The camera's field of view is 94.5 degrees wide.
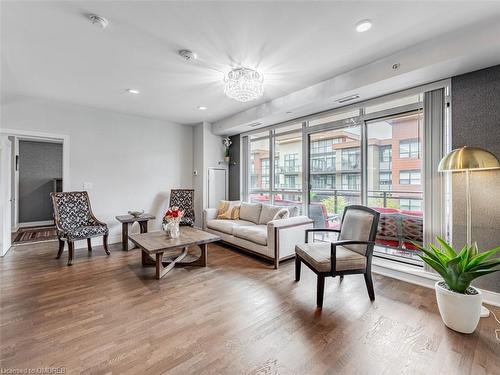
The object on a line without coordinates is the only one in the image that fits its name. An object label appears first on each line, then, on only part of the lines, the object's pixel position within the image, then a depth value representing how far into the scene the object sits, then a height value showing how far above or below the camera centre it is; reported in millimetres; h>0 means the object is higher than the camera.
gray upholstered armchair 2410 -716
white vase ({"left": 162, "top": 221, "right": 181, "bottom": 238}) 3388 -594
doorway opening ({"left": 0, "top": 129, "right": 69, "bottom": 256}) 5484 +60
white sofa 3520 -727
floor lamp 2217 +278
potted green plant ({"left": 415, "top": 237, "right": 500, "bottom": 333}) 1921 -865
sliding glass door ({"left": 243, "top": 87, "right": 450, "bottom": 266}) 2918 +393
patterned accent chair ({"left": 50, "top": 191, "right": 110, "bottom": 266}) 3658 -571
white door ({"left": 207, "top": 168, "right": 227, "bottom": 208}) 5762 +76
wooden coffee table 2979 -744
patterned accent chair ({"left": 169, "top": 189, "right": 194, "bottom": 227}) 5254 -259
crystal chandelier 2863 +1340
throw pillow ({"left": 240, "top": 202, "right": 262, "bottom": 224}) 4798 -481
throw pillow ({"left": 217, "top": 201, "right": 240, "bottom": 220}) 5113 -479
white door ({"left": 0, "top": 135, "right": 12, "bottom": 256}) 3857 -66
